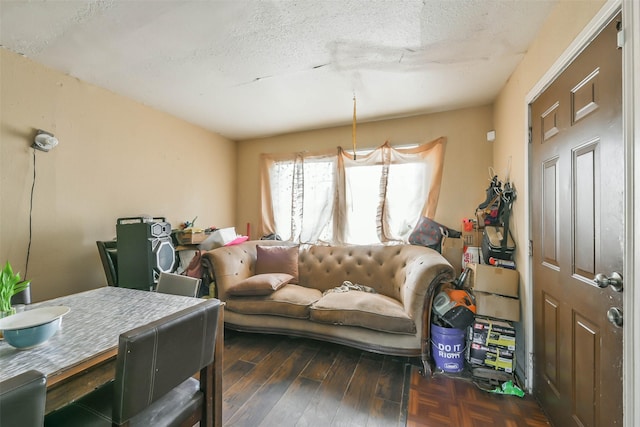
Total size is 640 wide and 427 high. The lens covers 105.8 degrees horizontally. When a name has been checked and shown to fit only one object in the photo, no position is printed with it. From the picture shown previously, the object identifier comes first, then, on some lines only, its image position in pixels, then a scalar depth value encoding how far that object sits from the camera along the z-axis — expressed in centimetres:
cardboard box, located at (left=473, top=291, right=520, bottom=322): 182
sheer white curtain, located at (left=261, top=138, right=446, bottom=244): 289
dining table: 80
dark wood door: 97
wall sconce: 192
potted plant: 99
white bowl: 85
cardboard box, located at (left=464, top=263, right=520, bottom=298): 186
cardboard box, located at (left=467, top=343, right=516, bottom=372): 178
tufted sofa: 197
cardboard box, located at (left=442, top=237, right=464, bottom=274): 258
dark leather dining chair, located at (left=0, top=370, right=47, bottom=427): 49
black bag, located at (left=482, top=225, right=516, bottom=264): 198
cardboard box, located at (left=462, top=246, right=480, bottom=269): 229
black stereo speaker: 214
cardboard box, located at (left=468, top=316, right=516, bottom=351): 179
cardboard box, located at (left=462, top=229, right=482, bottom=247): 245
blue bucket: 190
